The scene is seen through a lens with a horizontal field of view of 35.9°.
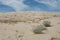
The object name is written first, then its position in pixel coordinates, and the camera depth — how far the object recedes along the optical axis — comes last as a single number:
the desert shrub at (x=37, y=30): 6.19
